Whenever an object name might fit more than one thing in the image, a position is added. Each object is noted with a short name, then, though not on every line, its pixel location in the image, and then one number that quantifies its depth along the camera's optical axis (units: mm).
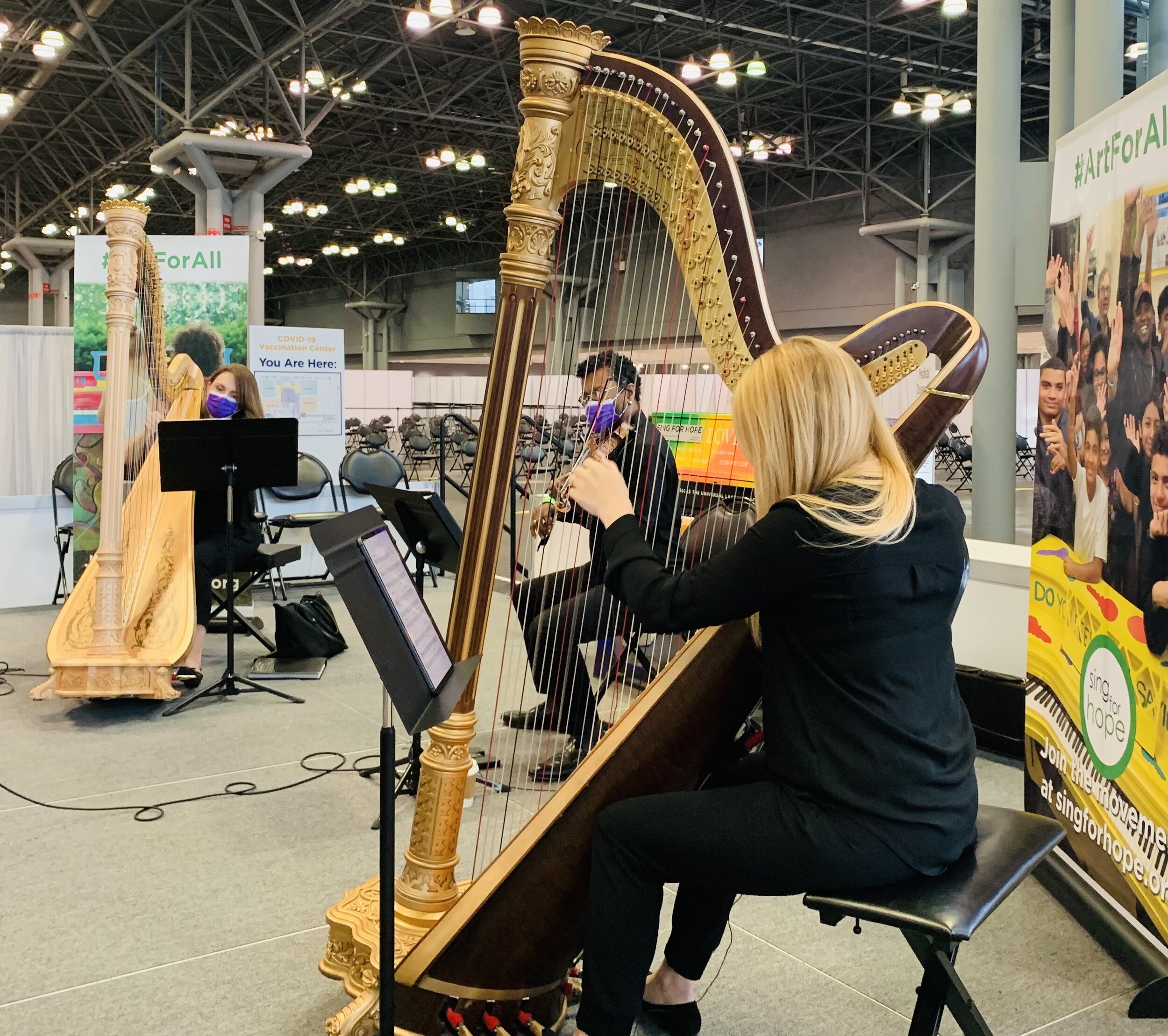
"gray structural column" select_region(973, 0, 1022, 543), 6109
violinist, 2600
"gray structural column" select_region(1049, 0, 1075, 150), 4793
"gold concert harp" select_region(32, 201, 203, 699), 3826
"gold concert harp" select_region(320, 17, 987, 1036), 1699
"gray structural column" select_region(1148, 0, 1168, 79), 3449
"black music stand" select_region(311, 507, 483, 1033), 1450
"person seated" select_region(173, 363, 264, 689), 4516
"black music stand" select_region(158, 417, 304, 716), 3906
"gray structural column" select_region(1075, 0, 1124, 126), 3848
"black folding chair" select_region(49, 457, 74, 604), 5887
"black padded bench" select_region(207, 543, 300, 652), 4660
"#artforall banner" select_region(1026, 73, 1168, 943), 2047
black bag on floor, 4883
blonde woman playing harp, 1514
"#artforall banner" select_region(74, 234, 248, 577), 6250
